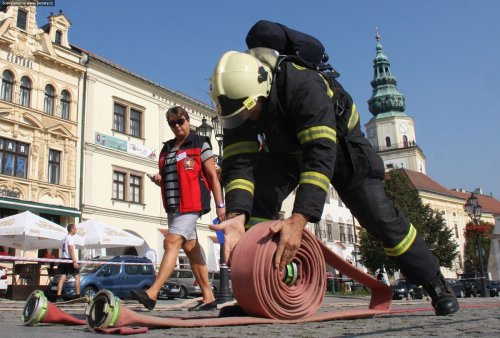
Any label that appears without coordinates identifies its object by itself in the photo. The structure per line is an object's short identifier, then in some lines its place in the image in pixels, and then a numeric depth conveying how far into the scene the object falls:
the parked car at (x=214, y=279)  21.68
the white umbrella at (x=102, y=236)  18.48
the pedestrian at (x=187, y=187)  5.13
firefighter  3.20
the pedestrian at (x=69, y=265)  13.40
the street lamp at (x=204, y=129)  14.76
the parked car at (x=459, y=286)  28.26
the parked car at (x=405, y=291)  25.61
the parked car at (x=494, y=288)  34.69
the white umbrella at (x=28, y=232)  16.38
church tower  90.00
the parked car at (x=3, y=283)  15.46
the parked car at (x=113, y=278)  14.98
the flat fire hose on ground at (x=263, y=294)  2.63
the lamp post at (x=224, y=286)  10.79
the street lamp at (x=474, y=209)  22.57
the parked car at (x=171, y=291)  19.30
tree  42.84
